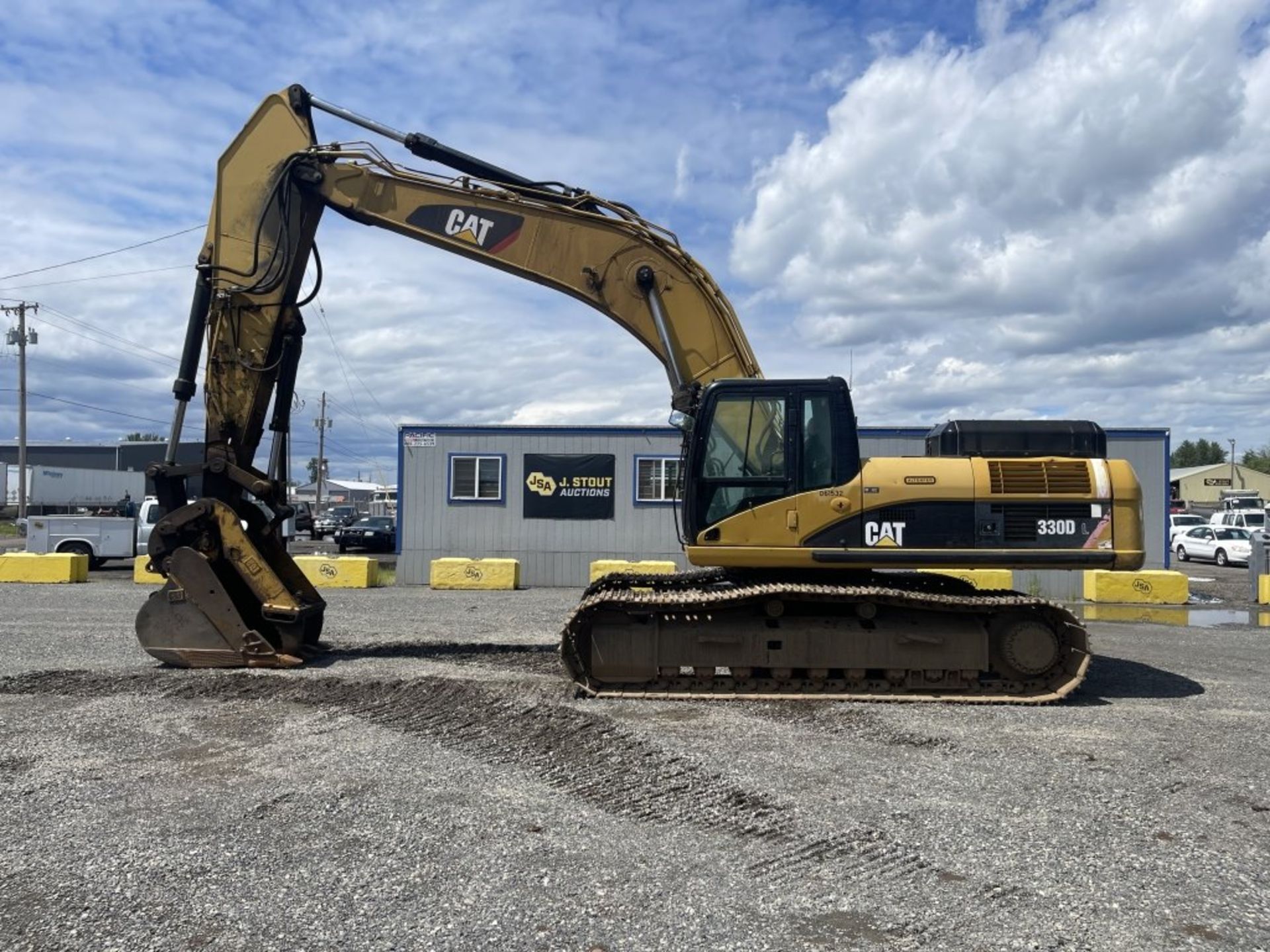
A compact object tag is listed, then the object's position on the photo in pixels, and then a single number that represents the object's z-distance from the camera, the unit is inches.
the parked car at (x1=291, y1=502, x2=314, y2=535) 1818.9
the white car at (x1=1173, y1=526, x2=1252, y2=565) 1198.3
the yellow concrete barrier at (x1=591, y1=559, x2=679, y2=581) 709.9
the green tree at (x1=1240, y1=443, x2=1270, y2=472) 4163.4
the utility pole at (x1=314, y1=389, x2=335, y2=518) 2962.6
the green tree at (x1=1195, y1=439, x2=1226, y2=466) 4859.7
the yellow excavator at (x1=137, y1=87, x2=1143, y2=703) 336.2
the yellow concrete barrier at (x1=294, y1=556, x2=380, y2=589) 761.0
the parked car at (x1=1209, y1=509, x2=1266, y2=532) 1370.6
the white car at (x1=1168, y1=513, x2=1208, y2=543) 1409.0
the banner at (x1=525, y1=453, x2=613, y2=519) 808.9
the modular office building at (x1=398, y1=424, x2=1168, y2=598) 808.3
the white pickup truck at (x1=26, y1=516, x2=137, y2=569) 906.7
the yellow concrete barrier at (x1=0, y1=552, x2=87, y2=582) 778.8
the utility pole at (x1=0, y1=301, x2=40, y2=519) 1795.0
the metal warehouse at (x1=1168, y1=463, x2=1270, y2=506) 3366.1
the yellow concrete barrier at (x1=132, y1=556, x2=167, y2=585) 768.9
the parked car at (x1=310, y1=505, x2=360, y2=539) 1731.3
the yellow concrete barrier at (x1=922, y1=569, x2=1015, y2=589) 679.1
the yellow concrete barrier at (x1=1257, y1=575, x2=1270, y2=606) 714.2
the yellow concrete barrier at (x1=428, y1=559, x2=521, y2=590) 763.4
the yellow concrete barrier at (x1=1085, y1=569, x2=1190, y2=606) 689.6
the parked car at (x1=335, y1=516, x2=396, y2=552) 1291.8
